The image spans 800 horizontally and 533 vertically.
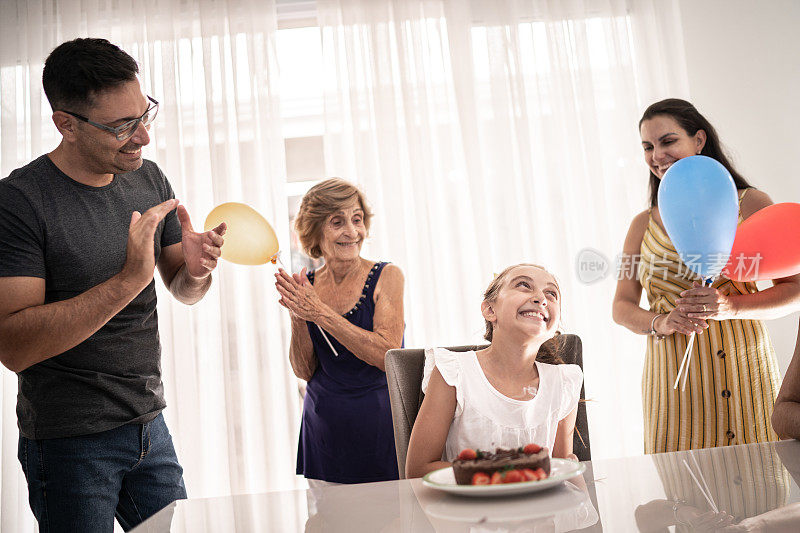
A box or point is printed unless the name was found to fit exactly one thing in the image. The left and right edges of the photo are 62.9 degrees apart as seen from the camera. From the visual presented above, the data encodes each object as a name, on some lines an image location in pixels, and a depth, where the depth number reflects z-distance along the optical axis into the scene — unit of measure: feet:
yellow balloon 6.96
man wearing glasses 4.82
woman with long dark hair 6.49
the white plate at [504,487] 3.23
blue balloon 5.59
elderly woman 6.77
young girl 5.15
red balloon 5.70
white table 3.00
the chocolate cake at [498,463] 3.35
